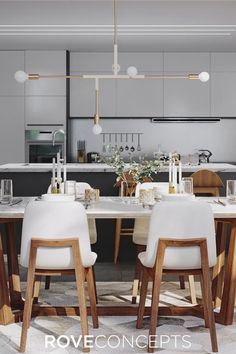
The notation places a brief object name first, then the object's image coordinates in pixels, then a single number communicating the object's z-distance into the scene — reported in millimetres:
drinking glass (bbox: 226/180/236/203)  3861
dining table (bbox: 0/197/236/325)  3463
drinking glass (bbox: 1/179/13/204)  3877
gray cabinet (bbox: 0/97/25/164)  7762
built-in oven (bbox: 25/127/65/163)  7727
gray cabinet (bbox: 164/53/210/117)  7961
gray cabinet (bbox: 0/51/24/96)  7711
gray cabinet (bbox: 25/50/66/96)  7691
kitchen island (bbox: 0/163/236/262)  5844
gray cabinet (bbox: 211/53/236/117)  7988
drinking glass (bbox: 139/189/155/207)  3840
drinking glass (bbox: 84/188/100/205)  3902
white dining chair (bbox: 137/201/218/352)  3119
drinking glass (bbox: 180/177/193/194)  3979
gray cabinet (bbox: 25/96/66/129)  7758
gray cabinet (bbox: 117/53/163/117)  7961
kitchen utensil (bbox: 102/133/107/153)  8277
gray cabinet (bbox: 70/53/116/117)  7973
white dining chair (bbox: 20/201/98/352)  3113
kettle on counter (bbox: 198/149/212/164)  7941
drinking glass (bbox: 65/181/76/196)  4183
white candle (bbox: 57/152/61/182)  3925
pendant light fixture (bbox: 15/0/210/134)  4461
